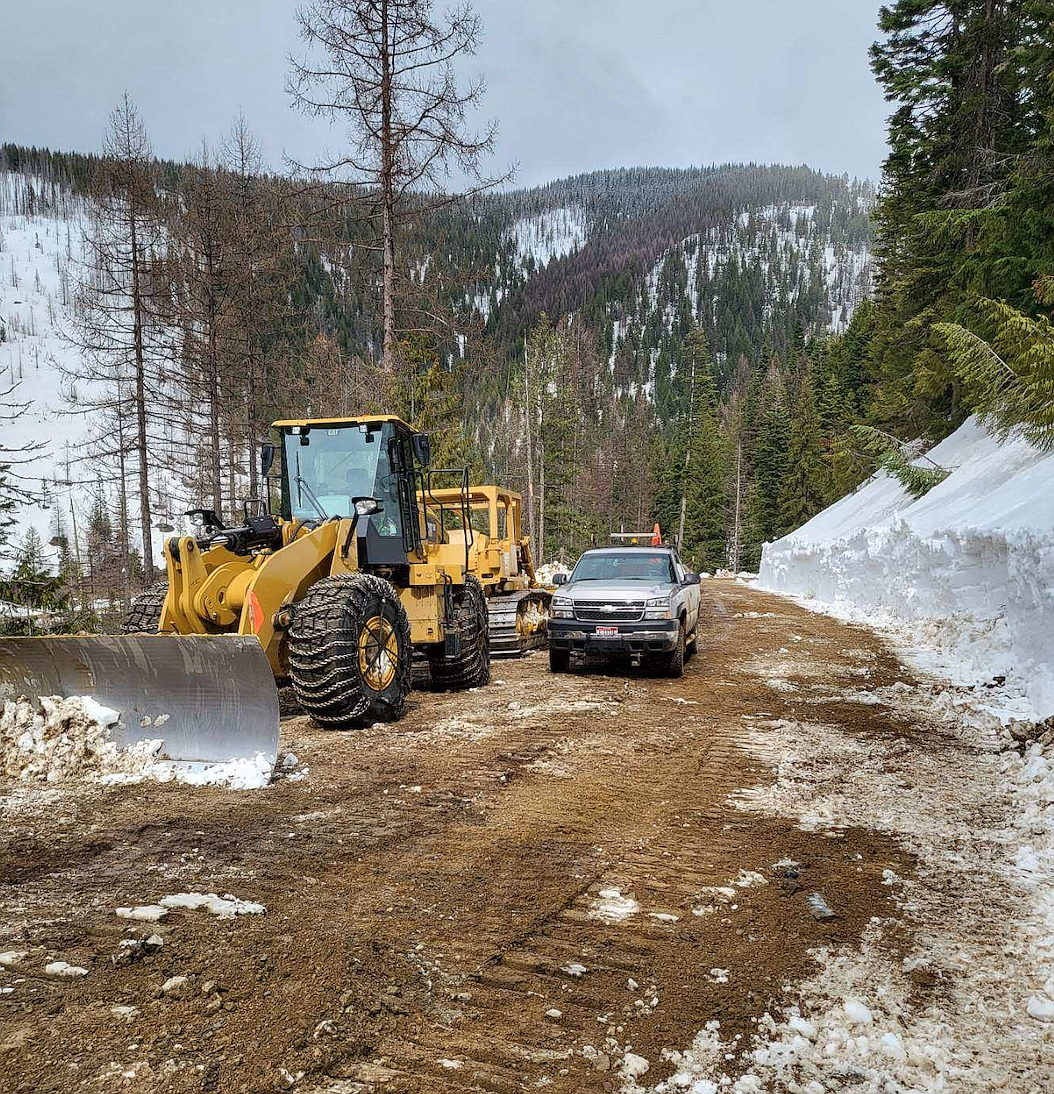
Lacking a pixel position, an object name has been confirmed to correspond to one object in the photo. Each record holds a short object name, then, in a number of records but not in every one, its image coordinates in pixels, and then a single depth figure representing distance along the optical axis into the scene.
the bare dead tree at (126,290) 20.28
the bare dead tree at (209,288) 21.62
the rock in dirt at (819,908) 3.59
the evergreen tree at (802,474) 54.66
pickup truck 10.02
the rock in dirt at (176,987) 2.86
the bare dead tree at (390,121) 15.03
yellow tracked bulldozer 13.65
